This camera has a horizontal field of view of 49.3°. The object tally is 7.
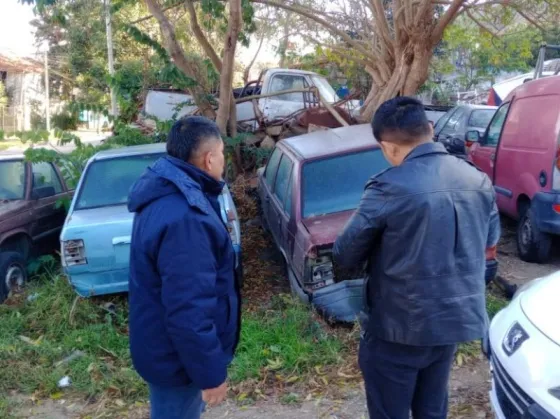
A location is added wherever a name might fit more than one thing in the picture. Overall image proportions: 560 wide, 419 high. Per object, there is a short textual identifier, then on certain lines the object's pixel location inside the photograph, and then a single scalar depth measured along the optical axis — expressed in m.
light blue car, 5.55
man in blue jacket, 2.08
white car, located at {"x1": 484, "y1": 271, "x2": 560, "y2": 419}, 2.38
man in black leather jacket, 2.28
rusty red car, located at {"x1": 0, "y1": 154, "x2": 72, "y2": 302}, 6.55
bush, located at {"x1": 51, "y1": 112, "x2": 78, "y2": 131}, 28.69
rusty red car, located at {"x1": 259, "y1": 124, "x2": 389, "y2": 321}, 4.80
